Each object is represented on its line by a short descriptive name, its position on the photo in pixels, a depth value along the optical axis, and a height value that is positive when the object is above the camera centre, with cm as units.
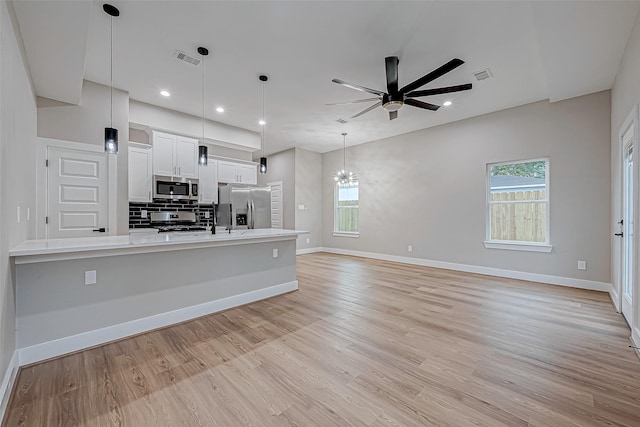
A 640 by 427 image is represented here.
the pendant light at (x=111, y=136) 253 +73
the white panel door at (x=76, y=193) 369 +28
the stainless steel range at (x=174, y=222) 539 -19
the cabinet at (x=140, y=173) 479 +70
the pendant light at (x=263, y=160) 379 +78
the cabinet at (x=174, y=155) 500 +108
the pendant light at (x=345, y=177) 676 +88
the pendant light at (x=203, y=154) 332 +71
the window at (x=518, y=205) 468 +10
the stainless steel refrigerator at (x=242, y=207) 598 +11
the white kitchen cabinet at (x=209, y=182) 575 +64
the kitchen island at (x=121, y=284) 221 -71
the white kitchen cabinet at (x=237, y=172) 605 +92
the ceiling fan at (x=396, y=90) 295 +138
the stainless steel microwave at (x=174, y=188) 499 +46
